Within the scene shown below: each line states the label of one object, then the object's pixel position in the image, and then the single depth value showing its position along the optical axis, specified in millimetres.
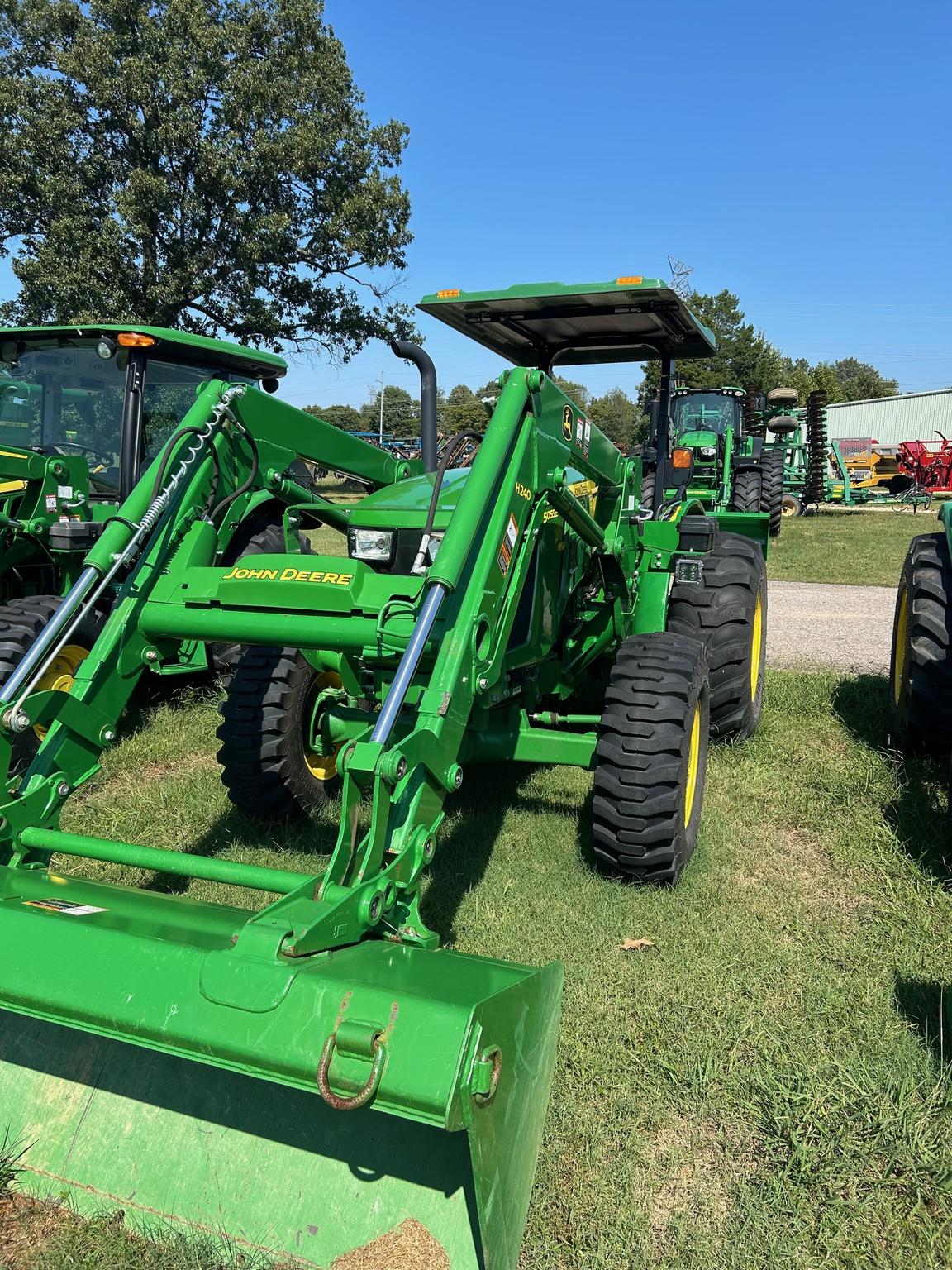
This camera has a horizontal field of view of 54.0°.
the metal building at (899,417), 52594
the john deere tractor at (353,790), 1944
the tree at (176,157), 20031
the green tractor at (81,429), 5785
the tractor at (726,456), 15500
